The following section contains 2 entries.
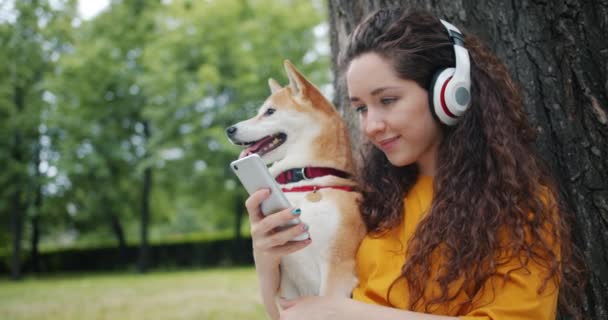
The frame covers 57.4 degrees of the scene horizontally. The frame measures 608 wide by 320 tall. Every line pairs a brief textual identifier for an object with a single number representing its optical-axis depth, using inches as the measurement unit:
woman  63.1
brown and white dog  71.6
